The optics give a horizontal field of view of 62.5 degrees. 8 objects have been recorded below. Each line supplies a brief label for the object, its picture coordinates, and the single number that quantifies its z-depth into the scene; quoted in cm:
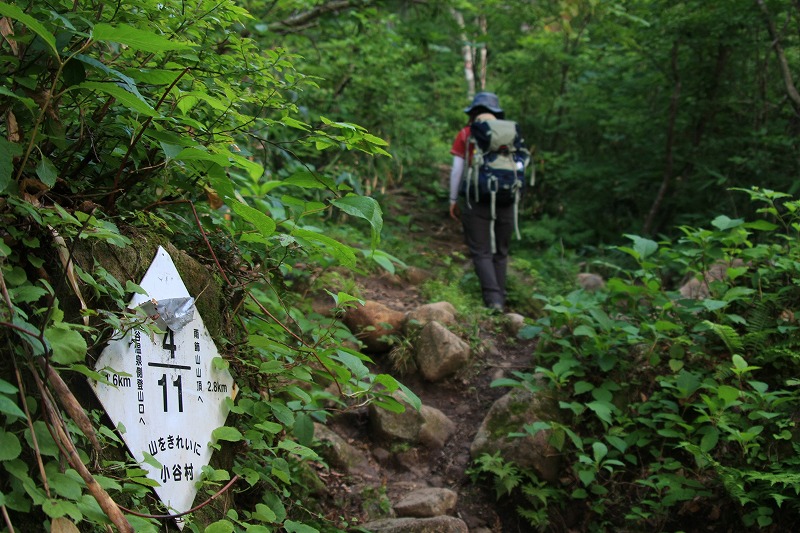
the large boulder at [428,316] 548
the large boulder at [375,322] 539
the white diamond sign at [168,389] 204
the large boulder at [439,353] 523
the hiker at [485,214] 691
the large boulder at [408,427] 460
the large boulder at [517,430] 425
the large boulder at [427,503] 380
